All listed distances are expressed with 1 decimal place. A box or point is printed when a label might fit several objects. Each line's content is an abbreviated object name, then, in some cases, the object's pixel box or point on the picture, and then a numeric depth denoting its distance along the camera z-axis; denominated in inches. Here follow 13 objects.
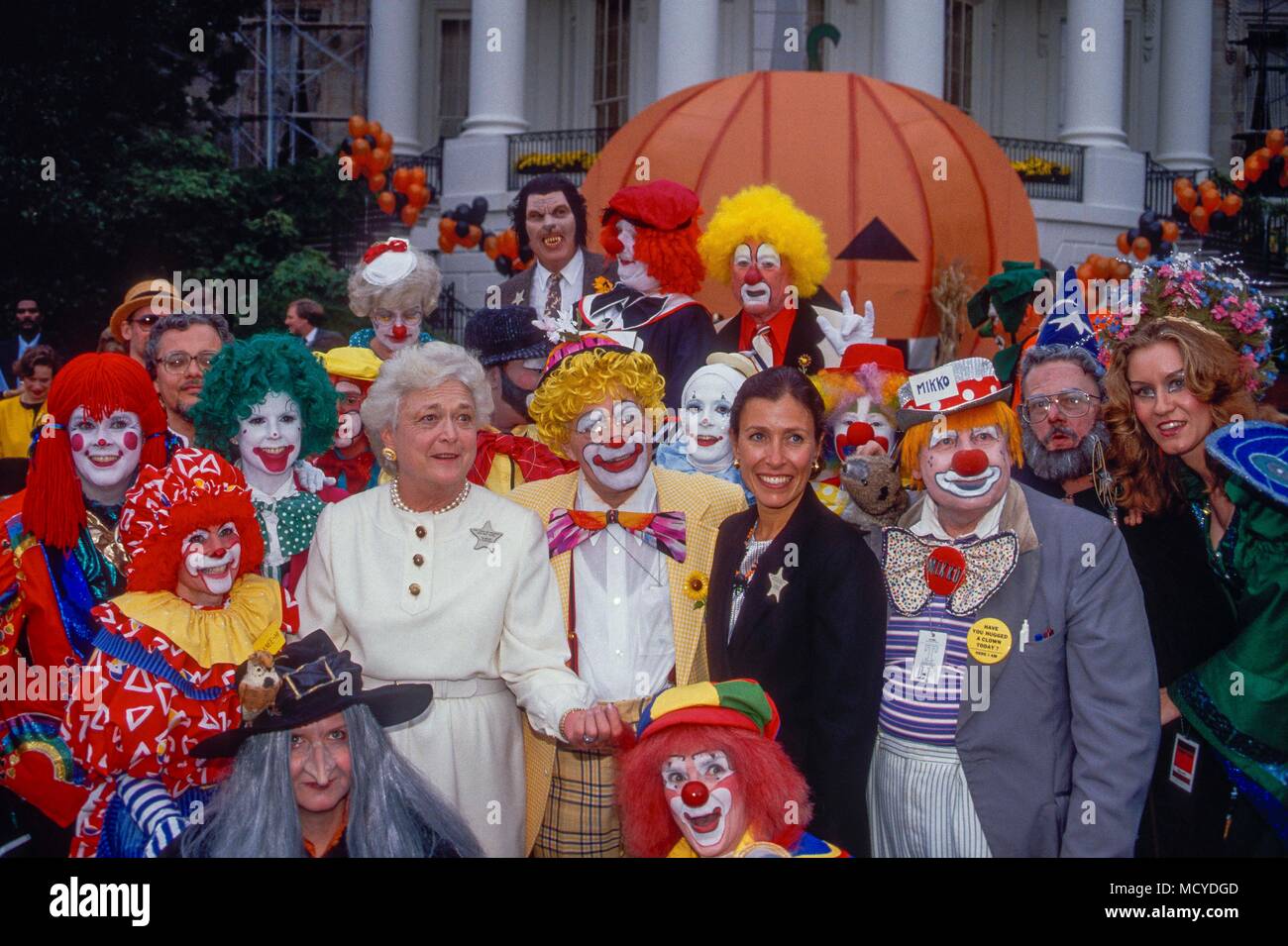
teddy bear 183.5
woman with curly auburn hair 165.3
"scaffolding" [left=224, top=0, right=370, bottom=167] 846.5
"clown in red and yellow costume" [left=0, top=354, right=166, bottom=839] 170.6
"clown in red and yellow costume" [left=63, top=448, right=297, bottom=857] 152.5
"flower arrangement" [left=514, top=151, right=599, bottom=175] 695.1
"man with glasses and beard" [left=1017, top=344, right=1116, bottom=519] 187.8
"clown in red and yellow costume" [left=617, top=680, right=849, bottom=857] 139.6
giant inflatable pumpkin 385.4
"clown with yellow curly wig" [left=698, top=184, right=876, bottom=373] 237.8
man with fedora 231.6
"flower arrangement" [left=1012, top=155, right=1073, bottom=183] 706.2
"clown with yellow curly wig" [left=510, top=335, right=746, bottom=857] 170.4
